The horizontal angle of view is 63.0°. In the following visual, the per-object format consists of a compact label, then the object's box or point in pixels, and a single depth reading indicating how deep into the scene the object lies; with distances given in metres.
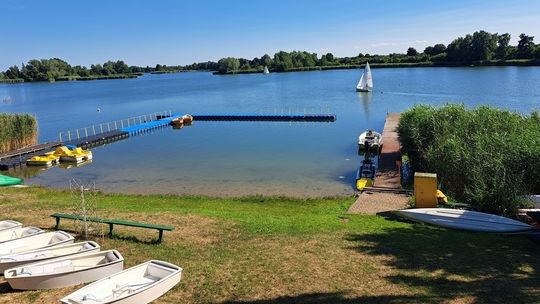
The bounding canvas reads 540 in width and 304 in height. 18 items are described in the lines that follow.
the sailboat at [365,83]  82.57
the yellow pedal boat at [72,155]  33.34
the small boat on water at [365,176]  21.98
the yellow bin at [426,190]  15.21
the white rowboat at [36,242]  10.18
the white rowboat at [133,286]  7.52
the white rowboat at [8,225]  11.57
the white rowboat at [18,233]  11.17
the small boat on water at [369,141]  32.16
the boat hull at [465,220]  12.59
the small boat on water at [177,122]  54.03
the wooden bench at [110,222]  11.19
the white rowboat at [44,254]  9.11
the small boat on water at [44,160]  32.28
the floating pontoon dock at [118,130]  34.39
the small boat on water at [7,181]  18.30
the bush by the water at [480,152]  14.83
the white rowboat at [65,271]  8.34
